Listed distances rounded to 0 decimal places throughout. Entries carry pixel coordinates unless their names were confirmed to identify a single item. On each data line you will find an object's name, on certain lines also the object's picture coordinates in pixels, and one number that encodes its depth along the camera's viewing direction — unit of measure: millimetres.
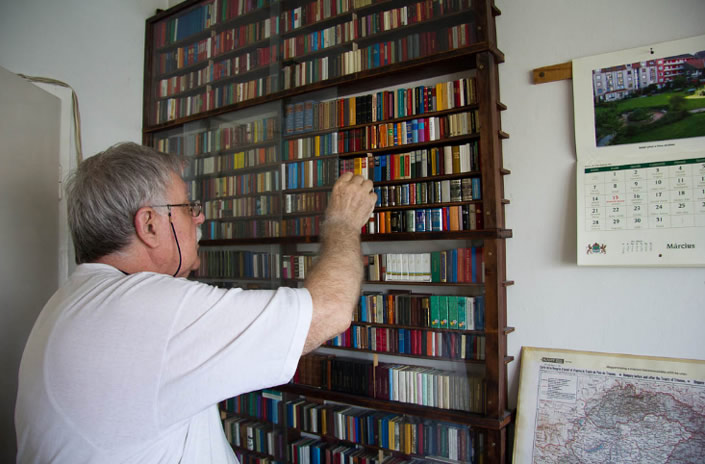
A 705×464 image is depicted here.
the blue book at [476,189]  1967
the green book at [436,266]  2068
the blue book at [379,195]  2236
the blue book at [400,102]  2195
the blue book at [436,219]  2053
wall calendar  1711
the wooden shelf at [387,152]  1920
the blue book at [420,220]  2098
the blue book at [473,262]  1969
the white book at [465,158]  2006
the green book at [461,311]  1984
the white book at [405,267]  2148
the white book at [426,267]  2100
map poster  1652
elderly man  902
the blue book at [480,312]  1942
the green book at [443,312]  2033
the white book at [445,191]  2049
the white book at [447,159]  2047
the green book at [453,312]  2004
